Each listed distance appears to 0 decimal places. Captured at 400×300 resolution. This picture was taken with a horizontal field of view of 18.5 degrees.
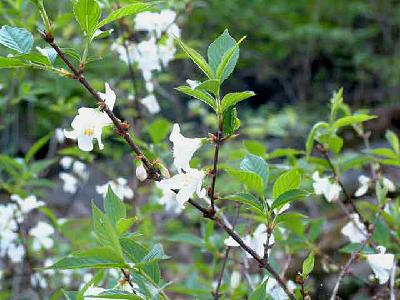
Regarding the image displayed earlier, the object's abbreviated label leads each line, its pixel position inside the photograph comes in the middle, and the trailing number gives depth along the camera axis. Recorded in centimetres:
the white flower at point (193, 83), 68
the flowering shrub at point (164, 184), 68
